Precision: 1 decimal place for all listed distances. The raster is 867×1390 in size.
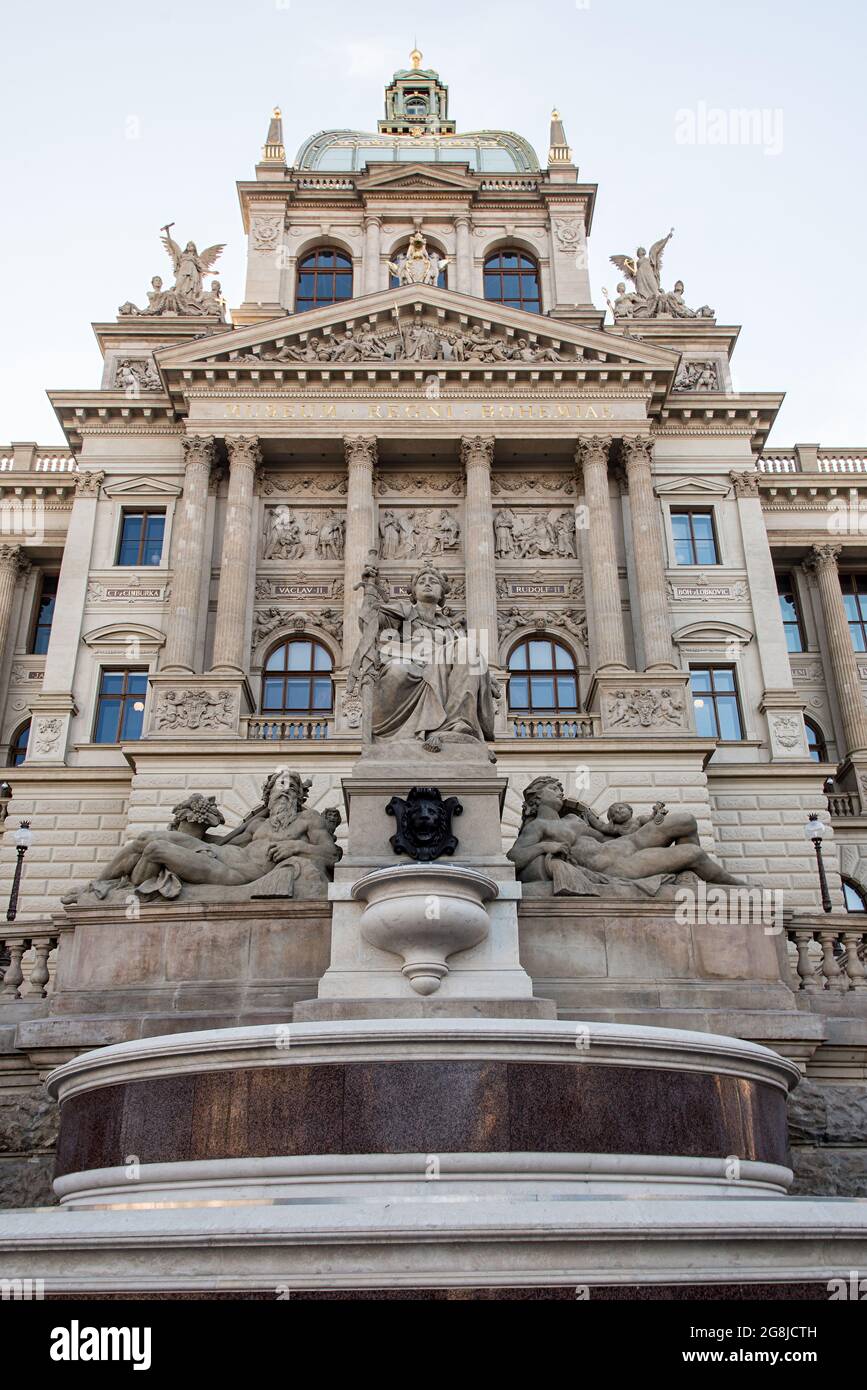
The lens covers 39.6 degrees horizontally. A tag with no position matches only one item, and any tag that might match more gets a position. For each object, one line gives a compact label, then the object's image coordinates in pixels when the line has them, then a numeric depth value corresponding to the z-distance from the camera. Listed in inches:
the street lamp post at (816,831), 992.9
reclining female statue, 451.2
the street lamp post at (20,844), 948.0
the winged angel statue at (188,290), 1603.1
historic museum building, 1198.9
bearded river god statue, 453.4
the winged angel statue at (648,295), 1627.7
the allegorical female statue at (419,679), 458.3
